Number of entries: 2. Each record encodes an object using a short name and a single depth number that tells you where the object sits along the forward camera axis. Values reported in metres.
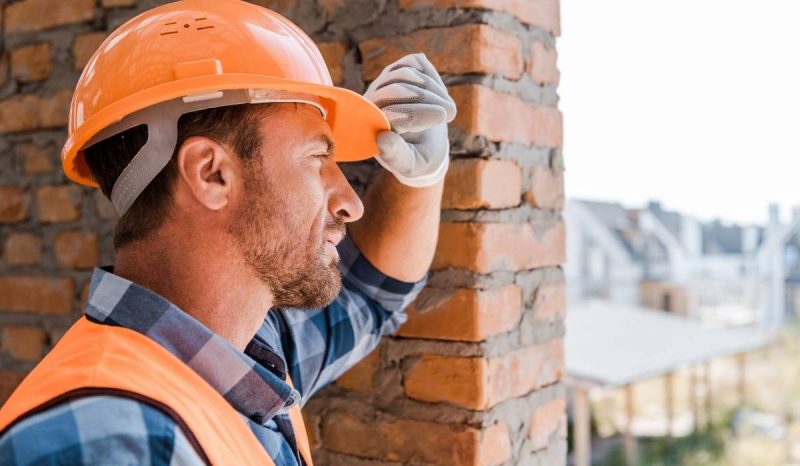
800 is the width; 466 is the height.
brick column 1.17
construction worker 0.72
